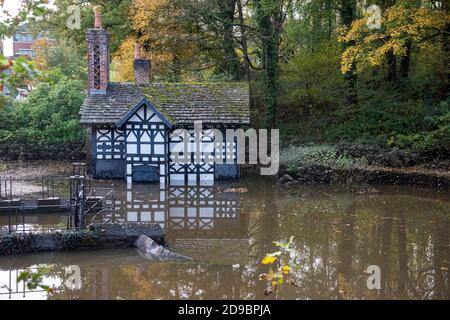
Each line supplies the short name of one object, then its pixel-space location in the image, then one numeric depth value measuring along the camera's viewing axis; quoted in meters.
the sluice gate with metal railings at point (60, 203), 13.08
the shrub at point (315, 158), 22.70
